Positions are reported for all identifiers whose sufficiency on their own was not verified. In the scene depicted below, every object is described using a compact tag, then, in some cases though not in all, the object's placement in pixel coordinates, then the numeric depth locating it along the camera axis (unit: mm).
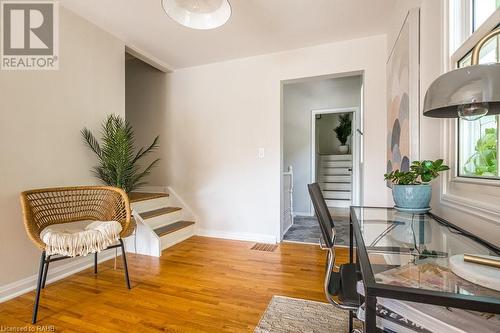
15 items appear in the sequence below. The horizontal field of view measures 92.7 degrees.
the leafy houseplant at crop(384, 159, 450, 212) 1140
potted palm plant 2244
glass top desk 496
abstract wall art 1526
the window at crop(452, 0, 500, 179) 869
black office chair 1044
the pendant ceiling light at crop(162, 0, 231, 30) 1504
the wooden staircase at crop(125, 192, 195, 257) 2643
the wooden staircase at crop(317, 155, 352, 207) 5570
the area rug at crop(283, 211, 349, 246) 3113
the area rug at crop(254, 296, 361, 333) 1407
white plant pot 6532
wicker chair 1629
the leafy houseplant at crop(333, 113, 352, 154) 6477
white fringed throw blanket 1580
